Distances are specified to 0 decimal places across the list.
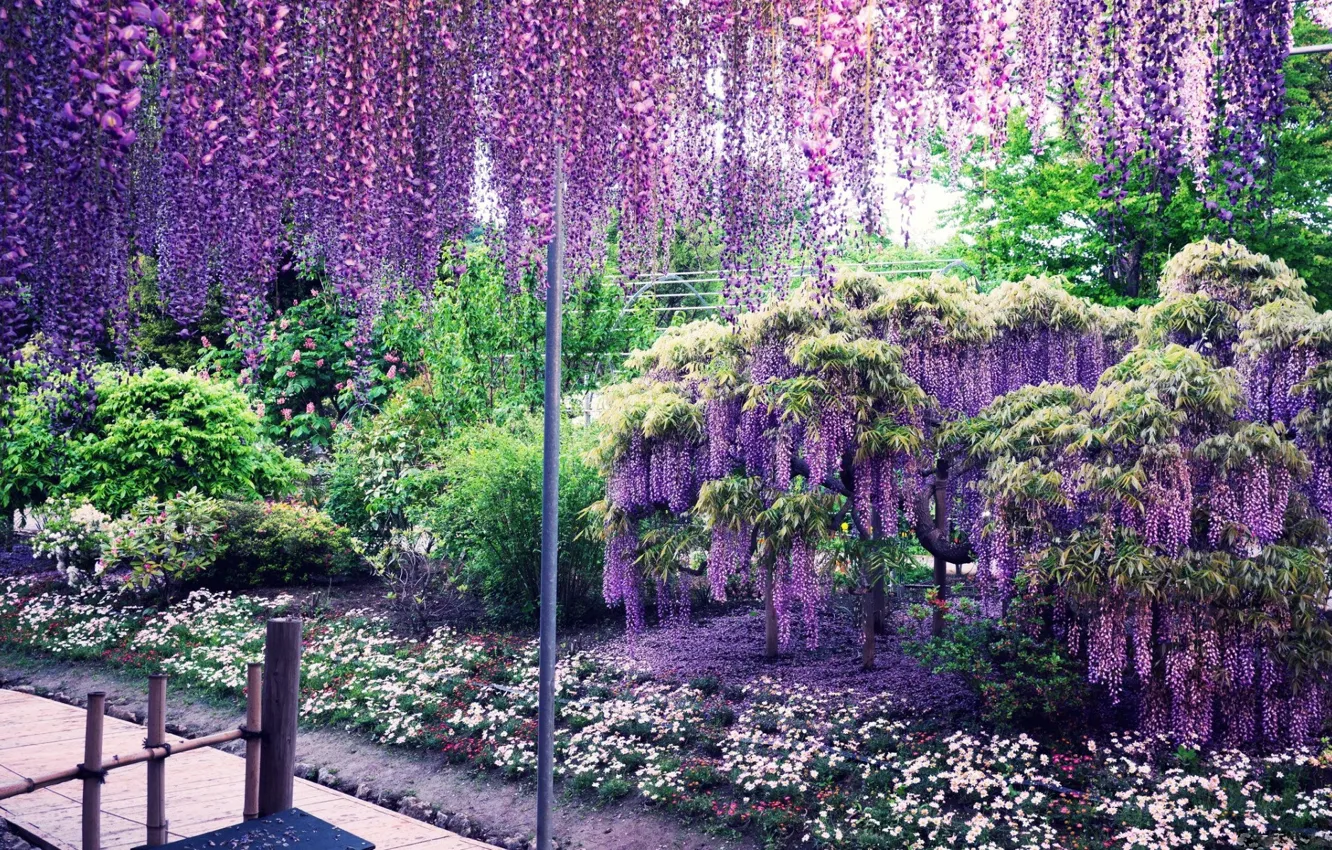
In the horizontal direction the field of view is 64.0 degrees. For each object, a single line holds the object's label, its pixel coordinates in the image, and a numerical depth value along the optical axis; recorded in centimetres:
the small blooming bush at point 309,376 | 1587
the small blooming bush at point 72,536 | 1084
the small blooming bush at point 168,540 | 1025
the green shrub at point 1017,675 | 589
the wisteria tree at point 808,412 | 695
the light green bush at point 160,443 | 1152
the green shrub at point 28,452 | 1220
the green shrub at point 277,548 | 1113
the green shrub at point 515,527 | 948
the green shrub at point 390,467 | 1133
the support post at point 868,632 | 763
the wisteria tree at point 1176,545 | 565
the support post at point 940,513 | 784
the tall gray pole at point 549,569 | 404
